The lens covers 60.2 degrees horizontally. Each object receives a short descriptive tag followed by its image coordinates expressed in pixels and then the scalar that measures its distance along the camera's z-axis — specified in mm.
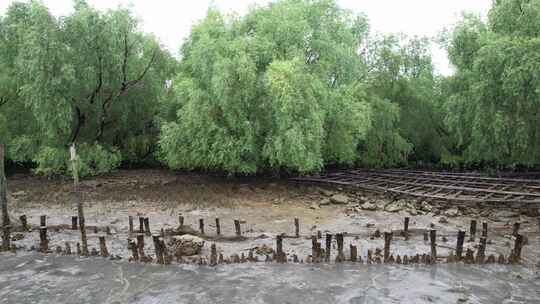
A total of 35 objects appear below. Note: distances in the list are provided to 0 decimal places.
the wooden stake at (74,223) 19269
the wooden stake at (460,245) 14820
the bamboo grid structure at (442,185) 21859
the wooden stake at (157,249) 14789
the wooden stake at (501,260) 14953
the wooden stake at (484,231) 16984
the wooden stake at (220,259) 15216
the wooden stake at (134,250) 15031
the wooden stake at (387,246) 14857
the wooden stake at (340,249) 15039
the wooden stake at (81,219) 15836
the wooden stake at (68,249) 16306
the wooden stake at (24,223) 19484
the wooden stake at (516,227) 17312
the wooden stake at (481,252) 14719
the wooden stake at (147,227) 18234
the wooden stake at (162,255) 15016
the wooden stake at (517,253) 14797
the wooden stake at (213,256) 14906
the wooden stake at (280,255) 15181
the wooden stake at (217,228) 18142
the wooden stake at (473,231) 17716
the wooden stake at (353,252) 15039
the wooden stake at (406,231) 17969
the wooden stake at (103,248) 15617
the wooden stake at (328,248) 14875
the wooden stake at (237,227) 17984
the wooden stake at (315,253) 15036
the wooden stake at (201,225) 18103
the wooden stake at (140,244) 15164
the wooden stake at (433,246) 14898
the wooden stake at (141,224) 18044
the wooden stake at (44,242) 16266
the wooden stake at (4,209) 17109
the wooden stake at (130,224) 18703
